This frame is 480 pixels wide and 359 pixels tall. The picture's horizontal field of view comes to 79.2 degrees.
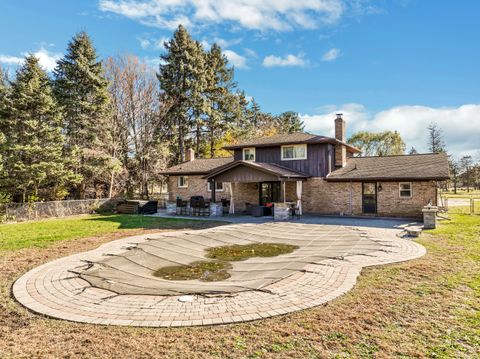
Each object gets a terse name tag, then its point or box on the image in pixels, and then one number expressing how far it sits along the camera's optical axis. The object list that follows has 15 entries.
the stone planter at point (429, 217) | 13.01
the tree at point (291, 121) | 51.15
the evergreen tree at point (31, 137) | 18.39
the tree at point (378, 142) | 46.50
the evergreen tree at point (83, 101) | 23.41
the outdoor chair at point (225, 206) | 20.73
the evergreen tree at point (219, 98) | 35.09
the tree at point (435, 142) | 44.19
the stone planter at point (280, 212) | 16.69
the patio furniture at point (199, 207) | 19.77
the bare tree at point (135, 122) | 28.16
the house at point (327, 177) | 16.88
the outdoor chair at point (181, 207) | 20.89
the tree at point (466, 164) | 53.72
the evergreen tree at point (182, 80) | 31.06
